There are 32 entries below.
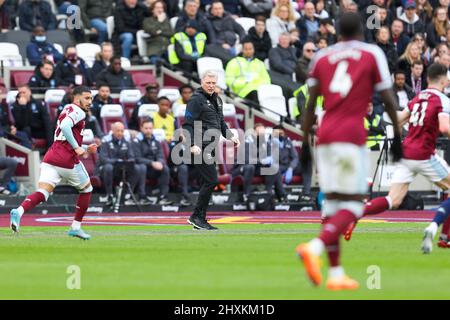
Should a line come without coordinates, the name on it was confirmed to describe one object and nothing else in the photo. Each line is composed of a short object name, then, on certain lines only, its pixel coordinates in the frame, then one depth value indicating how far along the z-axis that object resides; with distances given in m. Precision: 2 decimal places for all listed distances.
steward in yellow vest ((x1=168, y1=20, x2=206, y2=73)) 26.59
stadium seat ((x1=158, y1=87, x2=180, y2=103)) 25.39
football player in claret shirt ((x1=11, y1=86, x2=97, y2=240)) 16.41
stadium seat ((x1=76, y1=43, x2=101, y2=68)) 26.53
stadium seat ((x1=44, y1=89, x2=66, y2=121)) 24.48
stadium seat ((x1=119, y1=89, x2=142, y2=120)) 25.34
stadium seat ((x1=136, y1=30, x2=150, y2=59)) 27.05
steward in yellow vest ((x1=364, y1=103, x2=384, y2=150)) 25.78
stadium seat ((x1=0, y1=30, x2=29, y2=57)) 26.67
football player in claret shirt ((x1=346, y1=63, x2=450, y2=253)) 14.23
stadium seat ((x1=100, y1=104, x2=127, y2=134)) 24.50
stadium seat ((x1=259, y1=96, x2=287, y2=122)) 26.53
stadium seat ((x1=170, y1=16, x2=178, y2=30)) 27.83
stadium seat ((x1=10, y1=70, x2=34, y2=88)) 25.31
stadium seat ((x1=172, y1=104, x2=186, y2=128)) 24.84
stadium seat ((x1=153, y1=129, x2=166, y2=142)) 24.39
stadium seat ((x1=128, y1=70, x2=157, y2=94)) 26.38
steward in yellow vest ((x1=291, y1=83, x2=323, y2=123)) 25.88
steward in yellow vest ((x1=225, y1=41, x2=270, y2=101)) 26.28
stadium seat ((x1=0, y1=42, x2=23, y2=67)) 25.55
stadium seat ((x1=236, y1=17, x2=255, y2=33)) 29.02
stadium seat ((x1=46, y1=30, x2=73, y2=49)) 27.16
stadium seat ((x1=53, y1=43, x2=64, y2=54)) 26.34
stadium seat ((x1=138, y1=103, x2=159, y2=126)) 24.64
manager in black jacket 17.73
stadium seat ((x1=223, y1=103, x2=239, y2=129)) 25.34
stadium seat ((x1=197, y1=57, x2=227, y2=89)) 26.39
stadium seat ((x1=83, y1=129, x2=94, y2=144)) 23.55
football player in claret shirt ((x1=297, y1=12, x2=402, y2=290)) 10.31
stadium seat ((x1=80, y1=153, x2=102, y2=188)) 24.14
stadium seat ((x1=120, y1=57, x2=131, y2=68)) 26.62
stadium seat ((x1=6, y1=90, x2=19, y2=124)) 23.98
